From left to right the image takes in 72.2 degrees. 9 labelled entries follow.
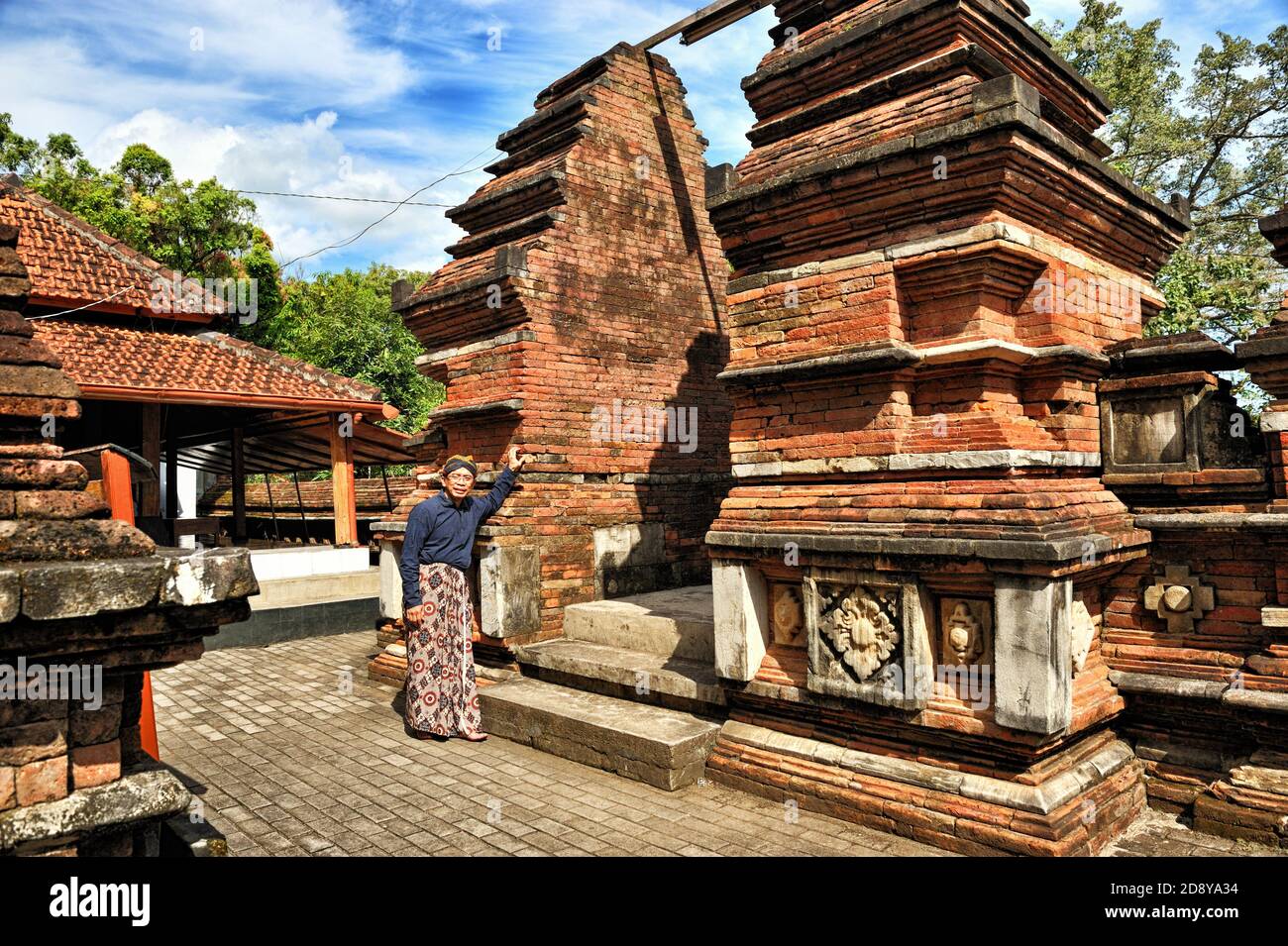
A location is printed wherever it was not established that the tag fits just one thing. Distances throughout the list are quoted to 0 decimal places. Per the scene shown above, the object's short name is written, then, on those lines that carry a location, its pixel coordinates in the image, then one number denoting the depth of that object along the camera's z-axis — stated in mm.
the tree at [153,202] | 20375
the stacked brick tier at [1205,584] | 4492
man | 6660
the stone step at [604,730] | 5480
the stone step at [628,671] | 5973
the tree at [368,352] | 26203
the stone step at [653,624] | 6430
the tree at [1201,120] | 18328
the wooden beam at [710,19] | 8055
